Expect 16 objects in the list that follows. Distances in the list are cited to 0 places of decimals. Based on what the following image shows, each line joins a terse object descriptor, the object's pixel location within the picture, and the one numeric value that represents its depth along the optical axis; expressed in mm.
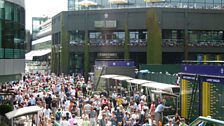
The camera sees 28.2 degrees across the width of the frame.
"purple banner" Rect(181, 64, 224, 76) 19281
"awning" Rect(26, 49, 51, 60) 84600
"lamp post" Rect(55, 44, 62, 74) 67975
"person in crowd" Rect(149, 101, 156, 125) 21828
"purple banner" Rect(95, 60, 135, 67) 42219
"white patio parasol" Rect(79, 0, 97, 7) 67519
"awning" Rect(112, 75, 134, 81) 34844
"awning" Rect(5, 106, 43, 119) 16422
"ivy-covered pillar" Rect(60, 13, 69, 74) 63812
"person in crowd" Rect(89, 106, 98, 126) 21406
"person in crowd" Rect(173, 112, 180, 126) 18919
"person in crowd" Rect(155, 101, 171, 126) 21625
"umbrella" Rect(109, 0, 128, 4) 64556
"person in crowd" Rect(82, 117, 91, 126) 19622
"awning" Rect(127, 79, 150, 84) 30275
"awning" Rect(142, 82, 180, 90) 25325
